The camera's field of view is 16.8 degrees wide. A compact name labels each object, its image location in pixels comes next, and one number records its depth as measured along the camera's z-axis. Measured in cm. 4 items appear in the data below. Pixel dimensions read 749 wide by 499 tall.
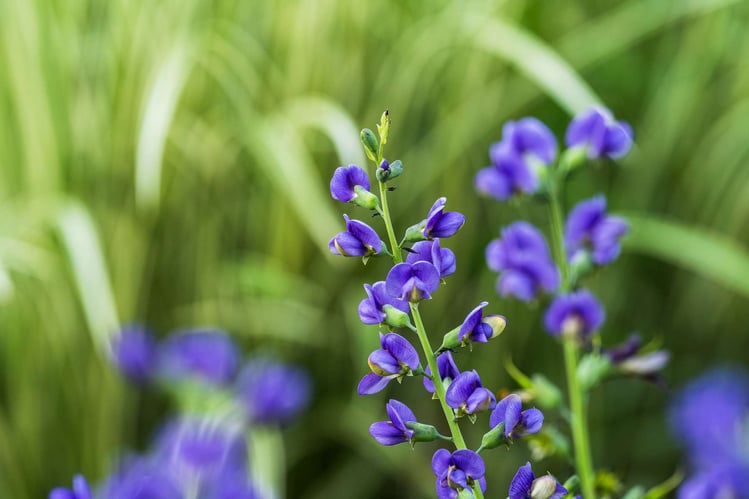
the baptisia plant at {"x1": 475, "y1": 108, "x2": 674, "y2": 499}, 109
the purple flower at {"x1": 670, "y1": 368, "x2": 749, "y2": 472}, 147
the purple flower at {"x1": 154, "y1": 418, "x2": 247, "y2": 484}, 141
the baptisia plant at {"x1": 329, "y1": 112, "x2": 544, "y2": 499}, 99
